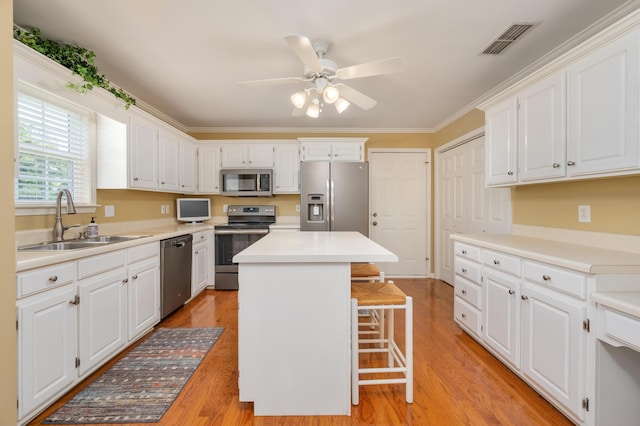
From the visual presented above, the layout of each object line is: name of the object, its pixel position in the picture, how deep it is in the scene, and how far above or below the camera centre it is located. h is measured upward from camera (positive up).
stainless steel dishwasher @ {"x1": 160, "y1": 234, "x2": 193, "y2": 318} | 2.94 -0.67
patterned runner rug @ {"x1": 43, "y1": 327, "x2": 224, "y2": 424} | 1.66 -1.16
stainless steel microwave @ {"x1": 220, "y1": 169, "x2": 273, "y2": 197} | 4.37 +0.43
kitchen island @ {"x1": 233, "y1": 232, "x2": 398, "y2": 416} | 1.64 -0.71
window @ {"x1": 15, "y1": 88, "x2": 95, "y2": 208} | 2.09 +0.49
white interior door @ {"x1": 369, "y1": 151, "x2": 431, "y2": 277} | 4.81 -0.10
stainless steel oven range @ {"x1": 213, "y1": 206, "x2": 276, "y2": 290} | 4.14 -0.53
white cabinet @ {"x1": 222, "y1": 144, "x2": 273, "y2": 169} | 4.48 +0.84
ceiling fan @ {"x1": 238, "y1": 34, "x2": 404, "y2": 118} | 1.80 +0.97
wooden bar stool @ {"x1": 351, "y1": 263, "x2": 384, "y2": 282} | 2.24 -0.50
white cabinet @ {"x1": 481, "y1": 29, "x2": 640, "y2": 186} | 1.53 +0.59
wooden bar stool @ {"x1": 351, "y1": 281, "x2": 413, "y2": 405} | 1.70 -0.67
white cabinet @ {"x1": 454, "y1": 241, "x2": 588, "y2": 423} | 1.50 -0.70
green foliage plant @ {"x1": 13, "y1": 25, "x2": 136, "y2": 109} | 1.91 +1.11
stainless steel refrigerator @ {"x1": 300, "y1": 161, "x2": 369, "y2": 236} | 4.15 +0.28
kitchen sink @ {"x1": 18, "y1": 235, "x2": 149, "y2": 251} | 2.03 -0.26
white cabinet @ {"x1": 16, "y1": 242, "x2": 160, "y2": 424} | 1.50 -0.69
